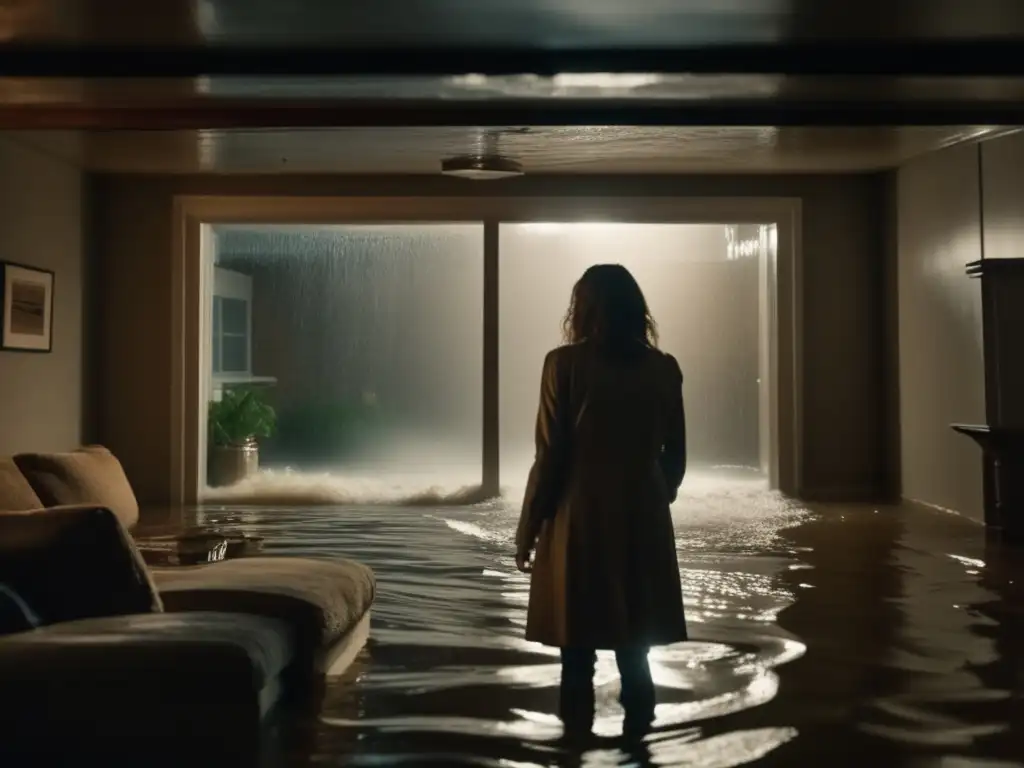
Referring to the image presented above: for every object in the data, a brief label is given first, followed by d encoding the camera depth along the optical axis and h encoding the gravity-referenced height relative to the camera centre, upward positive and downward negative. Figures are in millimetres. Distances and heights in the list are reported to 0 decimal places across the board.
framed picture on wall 8438 +827
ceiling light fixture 9188 +1907
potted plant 10602 -81
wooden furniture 7828 +222
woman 3570 -196
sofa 3189 -581
